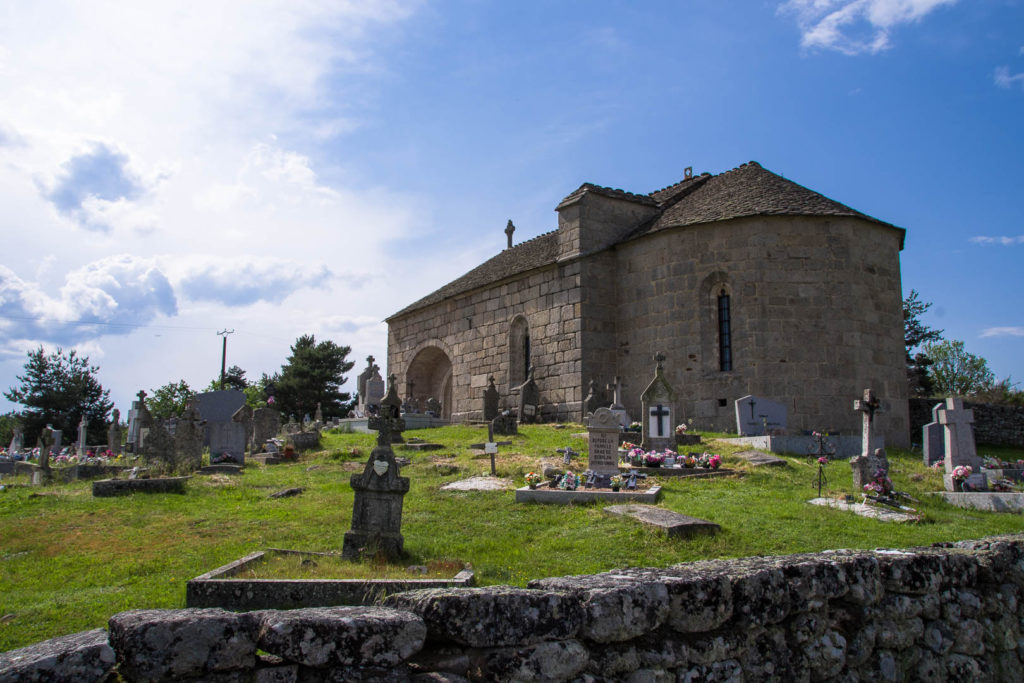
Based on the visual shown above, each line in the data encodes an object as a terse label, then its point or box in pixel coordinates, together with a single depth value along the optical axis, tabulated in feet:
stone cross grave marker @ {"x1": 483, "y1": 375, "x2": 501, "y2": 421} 82.64
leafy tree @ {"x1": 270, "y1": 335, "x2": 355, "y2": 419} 174.09
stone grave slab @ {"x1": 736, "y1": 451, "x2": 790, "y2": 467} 48.38
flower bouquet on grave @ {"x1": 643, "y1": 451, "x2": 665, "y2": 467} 47.32
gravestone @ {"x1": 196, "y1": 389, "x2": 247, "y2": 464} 58.13
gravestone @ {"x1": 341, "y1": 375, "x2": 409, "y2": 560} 28.22
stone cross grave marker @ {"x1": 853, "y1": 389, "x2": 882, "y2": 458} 46.29
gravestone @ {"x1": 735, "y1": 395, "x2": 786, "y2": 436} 61.05
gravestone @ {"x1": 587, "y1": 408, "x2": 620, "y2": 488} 43.50
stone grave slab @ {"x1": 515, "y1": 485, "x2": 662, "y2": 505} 37.88
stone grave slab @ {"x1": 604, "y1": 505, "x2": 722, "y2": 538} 29.91
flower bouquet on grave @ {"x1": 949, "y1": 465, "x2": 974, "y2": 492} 41.78
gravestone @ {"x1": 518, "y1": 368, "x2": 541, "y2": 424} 81.51
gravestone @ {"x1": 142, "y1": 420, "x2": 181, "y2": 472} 56.29
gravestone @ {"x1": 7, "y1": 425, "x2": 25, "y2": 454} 96.87
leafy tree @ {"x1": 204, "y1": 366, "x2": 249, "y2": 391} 210.59
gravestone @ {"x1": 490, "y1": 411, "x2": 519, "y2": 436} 70.23
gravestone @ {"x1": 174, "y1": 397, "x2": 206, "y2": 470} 57.88
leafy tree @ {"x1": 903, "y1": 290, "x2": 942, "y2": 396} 117.91
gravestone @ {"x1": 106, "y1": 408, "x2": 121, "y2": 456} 86.53
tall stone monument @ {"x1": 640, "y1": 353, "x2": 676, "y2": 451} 53.42
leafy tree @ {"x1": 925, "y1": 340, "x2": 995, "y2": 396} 144.77
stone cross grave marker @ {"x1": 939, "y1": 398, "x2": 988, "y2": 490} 45.21
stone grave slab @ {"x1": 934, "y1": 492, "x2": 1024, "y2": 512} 37.73
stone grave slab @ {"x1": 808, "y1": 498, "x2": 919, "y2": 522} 34.17
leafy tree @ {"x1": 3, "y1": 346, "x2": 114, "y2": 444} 151.33
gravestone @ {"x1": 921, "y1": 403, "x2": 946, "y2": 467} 50.70
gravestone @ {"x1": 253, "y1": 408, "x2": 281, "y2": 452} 73.99
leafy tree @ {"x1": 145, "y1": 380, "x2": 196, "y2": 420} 175.67
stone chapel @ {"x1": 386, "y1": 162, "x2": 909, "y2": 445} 68.08
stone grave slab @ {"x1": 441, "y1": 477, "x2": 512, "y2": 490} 42.65
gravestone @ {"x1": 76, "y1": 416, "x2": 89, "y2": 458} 85.76
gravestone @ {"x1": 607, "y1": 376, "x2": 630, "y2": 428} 62.54
